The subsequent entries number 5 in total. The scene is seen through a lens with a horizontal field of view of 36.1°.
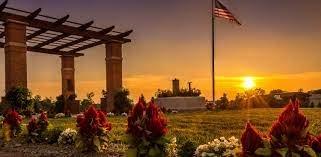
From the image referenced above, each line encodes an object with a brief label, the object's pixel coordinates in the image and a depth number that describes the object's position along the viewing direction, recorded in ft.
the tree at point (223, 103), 108.37
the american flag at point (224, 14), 100.57
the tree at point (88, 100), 128.57
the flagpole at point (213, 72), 103.31
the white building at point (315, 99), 143.41
